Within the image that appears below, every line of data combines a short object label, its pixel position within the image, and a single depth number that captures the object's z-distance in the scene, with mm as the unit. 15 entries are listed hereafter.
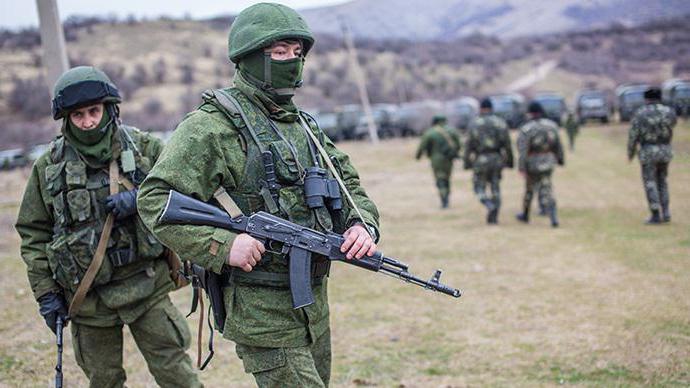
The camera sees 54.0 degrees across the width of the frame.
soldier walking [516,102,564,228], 9867
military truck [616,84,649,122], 28375
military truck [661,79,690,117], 26578
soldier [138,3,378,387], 2580
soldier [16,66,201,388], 3434
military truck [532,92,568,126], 29922
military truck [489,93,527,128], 29562
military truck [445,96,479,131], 30109
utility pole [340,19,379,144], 29938
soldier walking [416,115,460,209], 12438
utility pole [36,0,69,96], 5762
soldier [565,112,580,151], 21531
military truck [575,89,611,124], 30312
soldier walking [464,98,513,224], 10297
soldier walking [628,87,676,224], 9422
